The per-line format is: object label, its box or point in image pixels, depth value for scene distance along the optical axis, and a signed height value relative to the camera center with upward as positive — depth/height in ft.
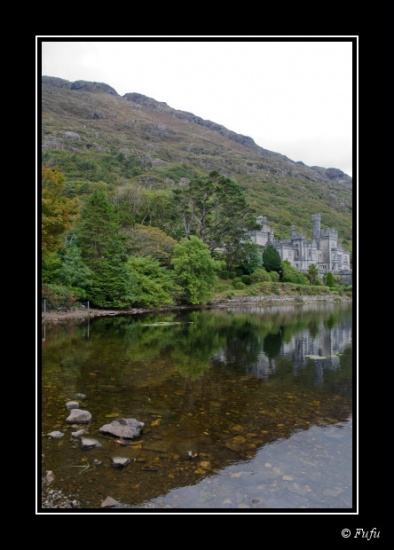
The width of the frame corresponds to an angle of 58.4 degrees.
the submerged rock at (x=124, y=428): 12.46 -5.67
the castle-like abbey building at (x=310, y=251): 147.33 +8.76
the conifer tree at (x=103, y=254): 57.21 +2.93
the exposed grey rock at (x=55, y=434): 12.32 -5.73
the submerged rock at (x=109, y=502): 8.76 -5.79
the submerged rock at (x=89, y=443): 11.60 -5.72
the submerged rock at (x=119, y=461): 10.54 -5.75
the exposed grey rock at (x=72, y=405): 14.99 -5.70
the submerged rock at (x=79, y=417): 13.58 -5.65
